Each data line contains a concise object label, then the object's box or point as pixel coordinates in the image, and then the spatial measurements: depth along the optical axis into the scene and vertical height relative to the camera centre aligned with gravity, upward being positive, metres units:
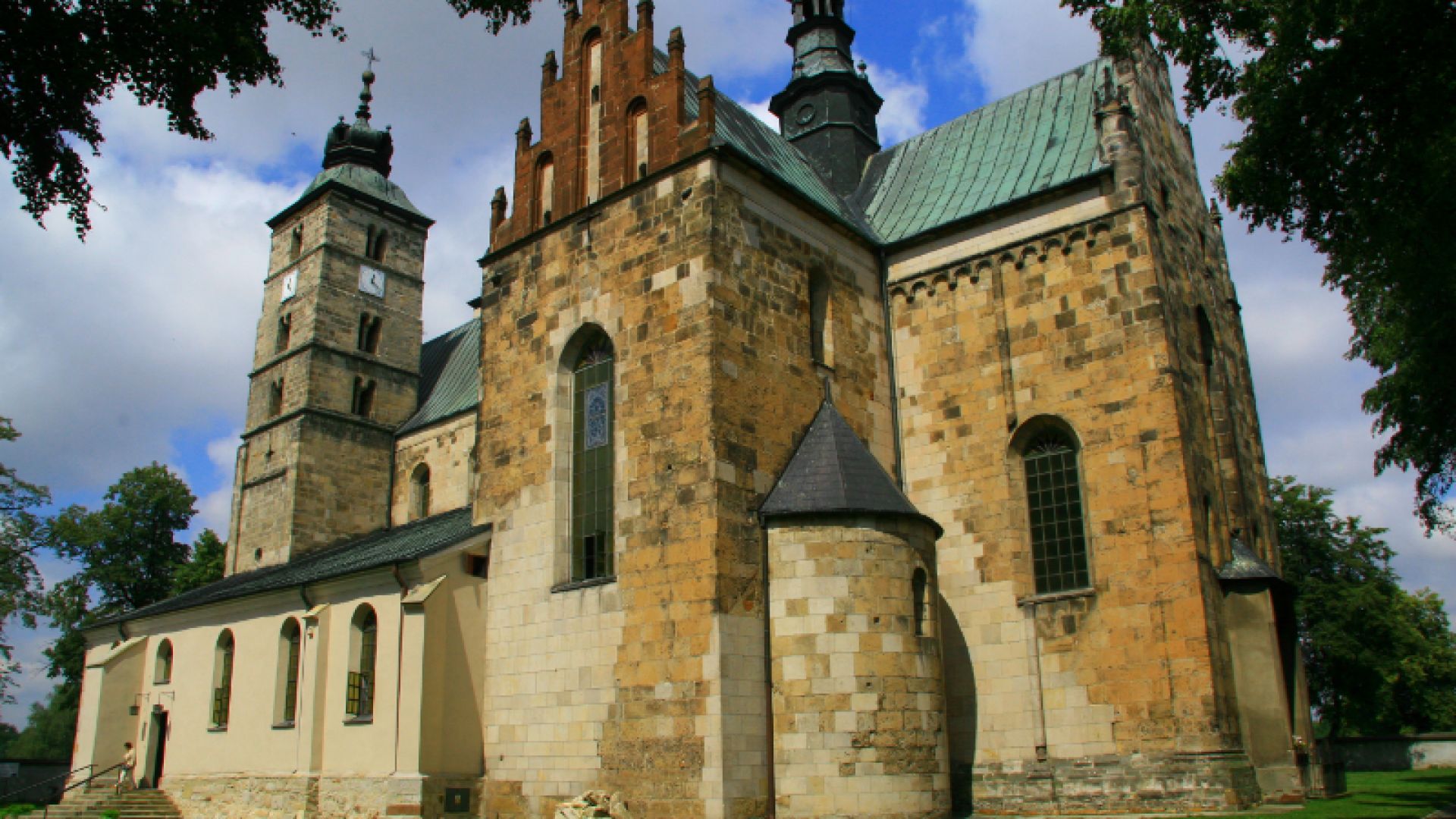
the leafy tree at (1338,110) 11.48 +6.42
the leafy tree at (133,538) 41.69 +6.47
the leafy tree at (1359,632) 39.88 +2.05
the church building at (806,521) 16.25 +2.88
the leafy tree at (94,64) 8.70 +5.31
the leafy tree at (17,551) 37.25 +5.45
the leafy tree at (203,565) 39.62 +5.15
